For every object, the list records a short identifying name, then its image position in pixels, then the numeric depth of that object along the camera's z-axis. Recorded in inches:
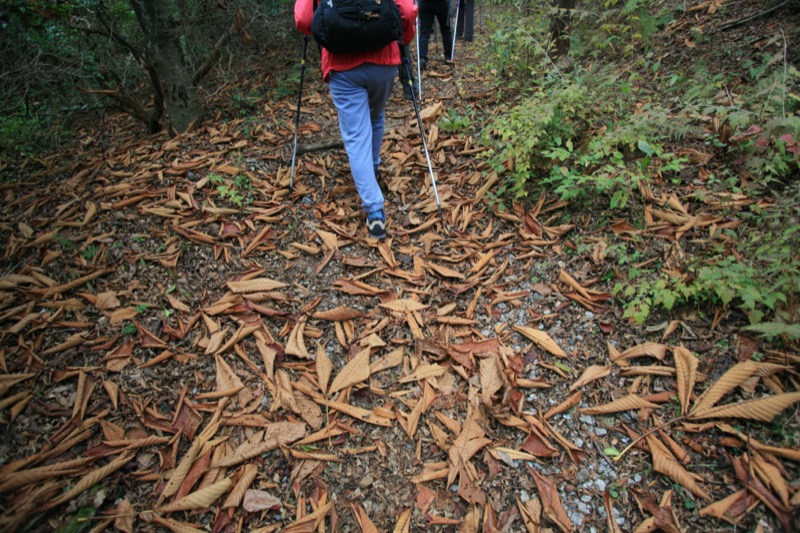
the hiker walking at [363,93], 127.3
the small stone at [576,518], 83.0
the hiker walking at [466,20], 316.2
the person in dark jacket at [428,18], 247.3
